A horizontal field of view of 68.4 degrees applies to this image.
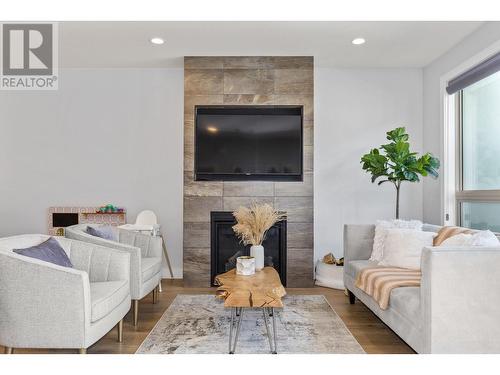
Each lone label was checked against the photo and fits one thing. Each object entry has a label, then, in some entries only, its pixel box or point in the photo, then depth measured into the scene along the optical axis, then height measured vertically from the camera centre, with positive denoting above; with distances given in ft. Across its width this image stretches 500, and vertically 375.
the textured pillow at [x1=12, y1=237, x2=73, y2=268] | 7.44 -1.24
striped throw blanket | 8.36 -2.09
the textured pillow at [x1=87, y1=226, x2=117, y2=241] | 10.80 -1.17
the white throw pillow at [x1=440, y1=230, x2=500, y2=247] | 7.39 -0.99
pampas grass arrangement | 9.80 -0.77
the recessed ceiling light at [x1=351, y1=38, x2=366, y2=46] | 12.42 +5.19
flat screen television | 14.12 +1.90
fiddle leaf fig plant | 12.30 +1.06
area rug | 8.05 -3.42
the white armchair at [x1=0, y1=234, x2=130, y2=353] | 6.61 -2.02
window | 11.33 +1.30
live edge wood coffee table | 7.55 -2.11
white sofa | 6.57 -1.92
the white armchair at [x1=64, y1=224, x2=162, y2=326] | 9.82 -1.87
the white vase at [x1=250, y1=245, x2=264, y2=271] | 9.98 -1.69
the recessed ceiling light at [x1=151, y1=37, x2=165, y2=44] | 12.44 +5.21
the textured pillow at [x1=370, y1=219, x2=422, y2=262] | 11.08 -1.14
